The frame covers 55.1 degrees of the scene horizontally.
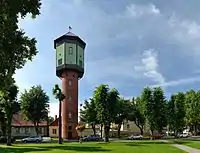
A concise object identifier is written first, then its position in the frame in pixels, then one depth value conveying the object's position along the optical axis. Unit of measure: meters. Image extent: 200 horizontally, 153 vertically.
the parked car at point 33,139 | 40.44
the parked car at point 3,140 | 39.00
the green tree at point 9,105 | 32.30
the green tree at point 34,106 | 48.10
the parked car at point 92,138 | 45.96
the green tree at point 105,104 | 39.68
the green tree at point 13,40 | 10.08
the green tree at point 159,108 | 48.03
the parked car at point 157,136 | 49.66
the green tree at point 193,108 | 58.09
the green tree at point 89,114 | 53.20
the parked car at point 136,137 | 51.16
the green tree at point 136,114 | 59.79
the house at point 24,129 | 60.19
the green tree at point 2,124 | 42.88
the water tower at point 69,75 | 51.62
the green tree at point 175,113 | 55.61
